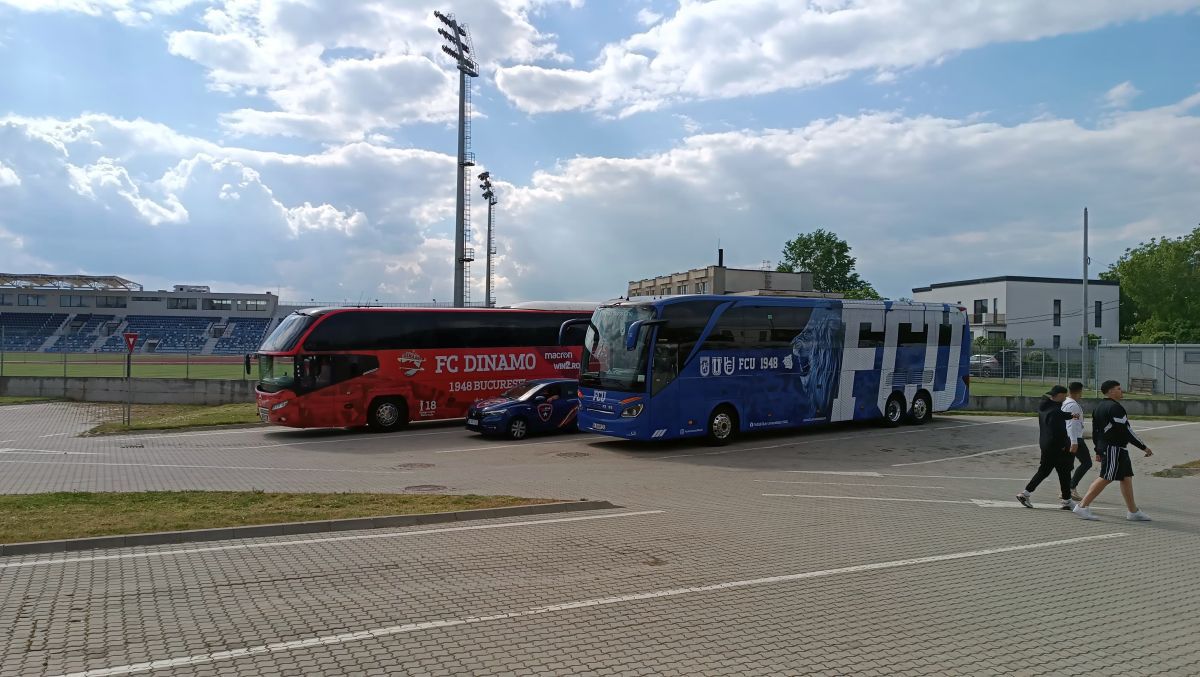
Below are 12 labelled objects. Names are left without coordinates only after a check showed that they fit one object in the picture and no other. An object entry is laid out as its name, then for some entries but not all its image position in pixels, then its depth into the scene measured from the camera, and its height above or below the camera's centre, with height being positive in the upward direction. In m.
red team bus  20.83 -0.28
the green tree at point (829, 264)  91.69 +10.16
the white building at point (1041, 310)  73.44 +4.23
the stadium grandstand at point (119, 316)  68.69 +3.02
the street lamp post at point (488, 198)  49.01 +9.20
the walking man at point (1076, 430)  10.69 -0.95
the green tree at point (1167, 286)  57.69 +5.09
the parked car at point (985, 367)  37.53 -0.49
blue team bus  17.73 -0.24
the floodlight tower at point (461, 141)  38.12 +9.76
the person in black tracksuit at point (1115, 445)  10.18 -1.09
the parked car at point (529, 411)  20.19 -1.45
